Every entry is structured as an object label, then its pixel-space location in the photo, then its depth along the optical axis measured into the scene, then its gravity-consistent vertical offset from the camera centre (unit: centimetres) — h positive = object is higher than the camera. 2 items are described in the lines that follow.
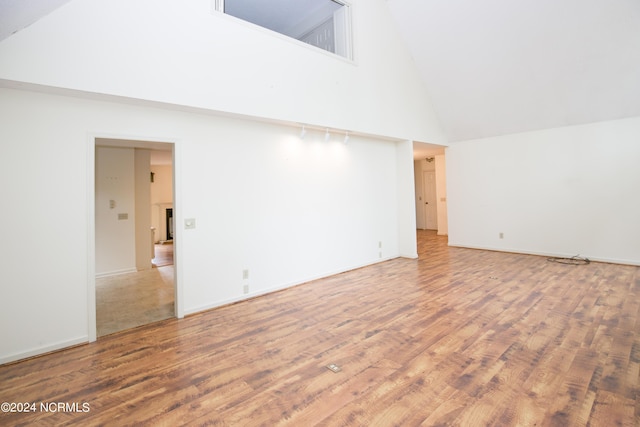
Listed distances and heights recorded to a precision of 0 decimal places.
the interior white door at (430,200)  1079 +59
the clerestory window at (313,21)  469 +327
